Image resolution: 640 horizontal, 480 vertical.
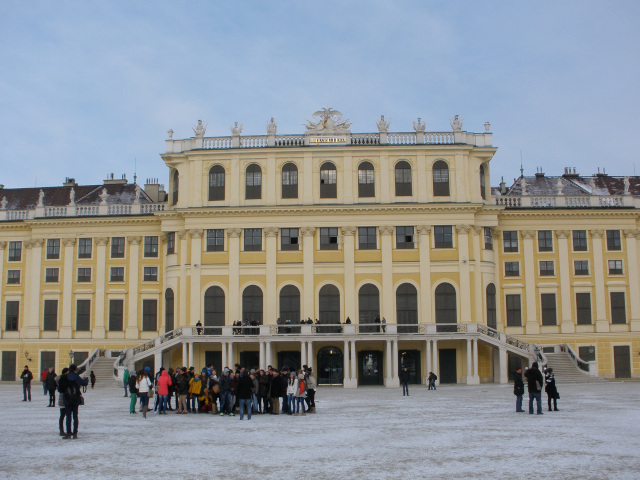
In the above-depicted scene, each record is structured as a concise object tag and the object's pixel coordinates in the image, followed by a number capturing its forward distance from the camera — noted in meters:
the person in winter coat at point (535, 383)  25.25
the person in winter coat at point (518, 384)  26.11
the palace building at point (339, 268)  50.81
